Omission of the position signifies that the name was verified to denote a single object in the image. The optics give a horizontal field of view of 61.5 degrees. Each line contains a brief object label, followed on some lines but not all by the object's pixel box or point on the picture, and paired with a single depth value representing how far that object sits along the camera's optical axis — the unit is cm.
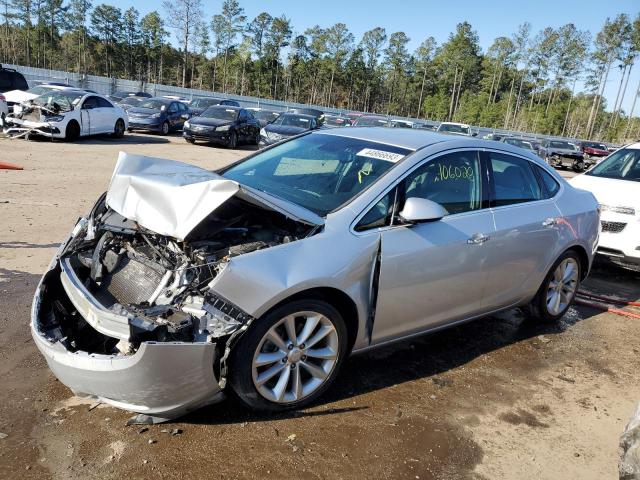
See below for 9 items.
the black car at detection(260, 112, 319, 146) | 1783
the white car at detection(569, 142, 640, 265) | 669
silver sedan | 282
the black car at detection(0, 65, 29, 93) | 1852
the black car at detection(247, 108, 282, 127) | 2595
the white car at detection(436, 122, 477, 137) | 2614
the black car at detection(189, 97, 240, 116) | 2925
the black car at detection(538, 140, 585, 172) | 2964
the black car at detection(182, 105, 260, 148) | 1947
